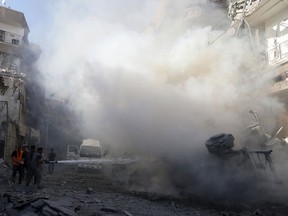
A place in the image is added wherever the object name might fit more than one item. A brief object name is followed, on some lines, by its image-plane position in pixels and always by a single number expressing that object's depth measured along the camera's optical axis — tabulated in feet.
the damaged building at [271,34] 29.95
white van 40.48
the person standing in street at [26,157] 23.16
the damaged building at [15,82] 37.56
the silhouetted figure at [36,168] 21.83
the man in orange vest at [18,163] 22.85
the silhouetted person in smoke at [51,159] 35.71
